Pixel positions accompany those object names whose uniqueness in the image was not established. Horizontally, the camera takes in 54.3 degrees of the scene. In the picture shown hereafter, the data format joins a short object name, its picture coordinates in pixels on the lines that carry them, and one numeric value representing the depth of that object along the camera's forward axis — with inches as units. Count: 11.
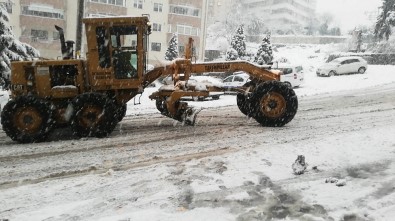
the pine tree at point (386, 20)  1473.9
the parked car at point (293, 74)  923.4
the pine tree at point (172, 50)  1430.9
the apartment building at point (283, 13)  4239.7
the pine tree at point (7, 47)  606.5
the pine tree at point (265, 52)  1278.3
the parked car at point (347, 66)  1104.2
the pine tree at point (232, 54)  1467.6
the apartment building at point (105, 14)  1549.0
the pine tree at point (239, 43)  1539.1
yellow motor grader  360.8
